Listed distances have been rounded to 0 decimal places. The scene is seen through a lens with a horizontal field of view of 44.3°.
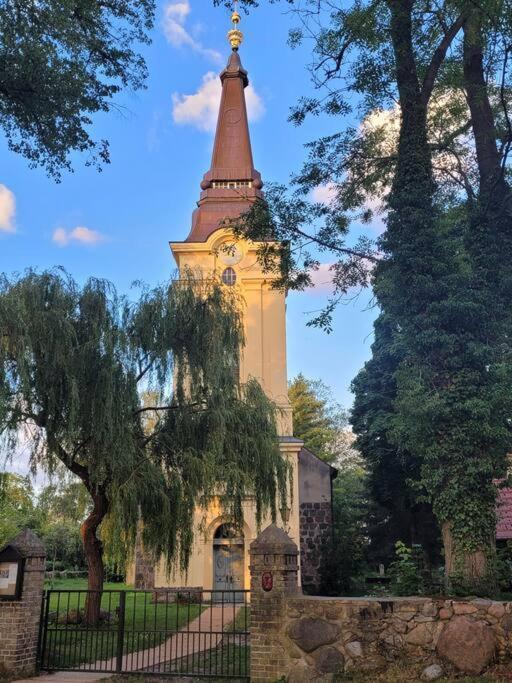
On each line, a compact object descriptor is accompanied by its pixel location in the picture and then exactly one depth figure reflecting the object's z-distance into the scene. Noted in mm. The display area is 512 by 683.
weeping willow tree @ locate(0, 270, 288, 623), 11328
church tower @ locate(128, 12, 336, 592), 20516
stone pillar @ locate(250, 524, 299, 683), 7762
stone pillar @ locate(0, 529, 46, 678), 8648
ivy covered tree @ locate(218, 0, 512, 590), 9594
